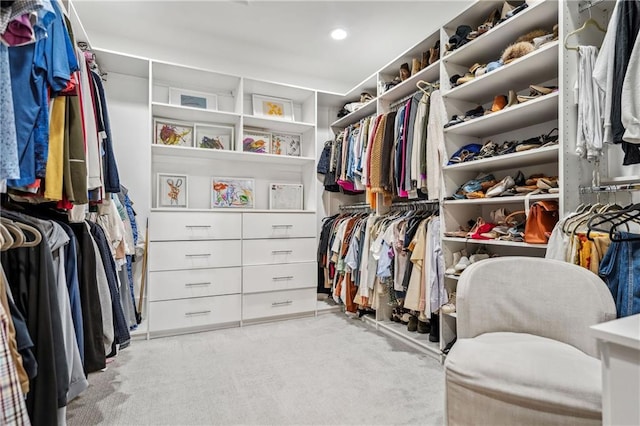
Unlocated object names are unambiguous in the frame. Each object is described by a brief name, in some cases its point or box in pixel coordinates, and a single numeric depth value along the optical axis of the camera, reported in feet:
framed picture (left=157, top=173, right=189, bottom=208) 10.53
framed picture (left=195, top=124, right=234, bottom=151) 11.01
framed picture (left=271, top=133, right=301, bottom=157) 12.16
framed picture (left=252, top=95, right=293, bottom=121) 11.72
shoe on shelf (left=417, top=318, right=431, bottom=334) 9.06
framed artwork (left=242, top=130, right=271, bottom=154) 11.57
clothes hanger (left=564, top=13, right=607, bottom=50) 5.56
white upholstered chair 3.46
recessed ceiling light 9.88
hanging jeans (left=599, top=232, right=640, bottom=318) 4.25
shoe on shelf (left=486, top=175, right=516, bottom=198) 6.87
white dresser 9.46
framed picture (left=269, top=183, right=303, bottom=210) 12.00
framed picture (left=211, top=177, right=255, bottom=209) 11.25
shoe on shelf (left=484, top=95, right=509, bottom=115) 7.04
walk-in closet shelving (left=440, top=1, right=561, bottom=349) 6.21
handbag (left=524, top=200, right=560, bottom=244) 5.95
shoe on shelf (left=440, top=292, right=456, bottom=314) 7.61
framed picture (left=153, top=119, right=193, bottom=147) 10.45
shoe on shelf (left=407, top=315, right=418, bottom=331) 9.26
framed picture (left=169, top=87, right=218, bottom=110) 10.73
